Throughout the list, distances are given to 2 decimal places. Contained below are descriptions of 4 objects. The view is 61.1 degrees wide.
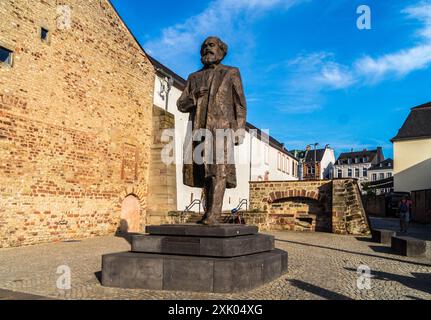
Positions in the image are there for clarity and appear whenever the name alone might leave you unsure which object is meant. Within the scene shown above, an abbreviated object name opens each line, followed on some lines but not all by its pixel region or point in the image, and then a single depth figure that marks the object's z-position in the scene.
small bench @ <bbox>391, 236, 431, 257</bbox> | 8.45
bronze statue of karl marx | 5.39
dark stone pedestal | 4.39
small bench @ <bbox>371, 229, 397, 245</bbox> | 11.53
